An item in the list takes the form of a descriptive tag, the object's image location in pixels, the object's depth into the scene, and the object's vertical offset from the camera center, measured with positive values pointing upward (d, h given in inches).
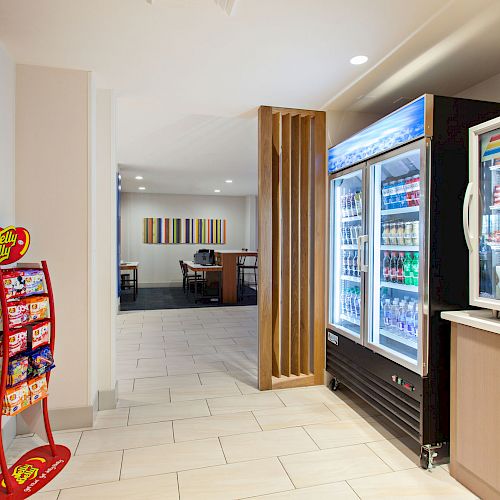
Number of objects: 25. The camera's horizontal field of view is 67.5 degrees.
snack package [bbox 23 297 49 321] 85.9 -14.3
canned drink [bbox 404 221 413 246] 100.7 +3.6
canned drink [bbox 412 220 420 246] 98.3 +3.5
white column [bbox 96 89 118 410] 119.3 +1.1
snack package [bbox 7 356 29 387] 81.0 -27.4
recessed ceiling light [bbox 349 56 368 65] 97.8 +49.4
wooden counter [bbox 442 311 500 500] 74.6 -32.9
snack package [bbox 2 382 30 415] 80.3 -33.8
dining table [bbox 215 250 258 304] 331.3 -27.6
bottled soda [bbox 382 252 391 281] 111.1 -6.2
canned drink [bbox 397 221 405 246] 104.0 +3.7
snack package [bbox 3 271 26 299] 80.0 -8.3
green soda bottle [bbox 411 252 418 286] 98.5 -7.1
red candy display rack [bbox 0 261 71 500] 78.7 -26.3
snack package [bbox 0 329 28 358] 80.1 -20.9
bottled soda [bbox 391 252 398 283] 107.8 -6.1
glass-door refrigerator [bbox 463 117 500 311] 81.0 +6.4
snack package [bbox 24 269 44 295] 86.4 -8.2
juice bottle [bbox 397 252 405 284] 105.0 -6.1
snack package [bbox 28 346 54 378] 87.0 -27.5
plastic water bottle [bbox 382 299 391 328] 112.0 -20.0
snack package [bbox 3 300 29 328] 80.1 -14.5
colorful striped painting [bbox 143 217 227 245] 457.7 +19.6
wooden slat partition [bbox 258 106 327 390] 136.8 -1.0
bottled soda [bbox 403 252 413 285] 101.2 -6.2
